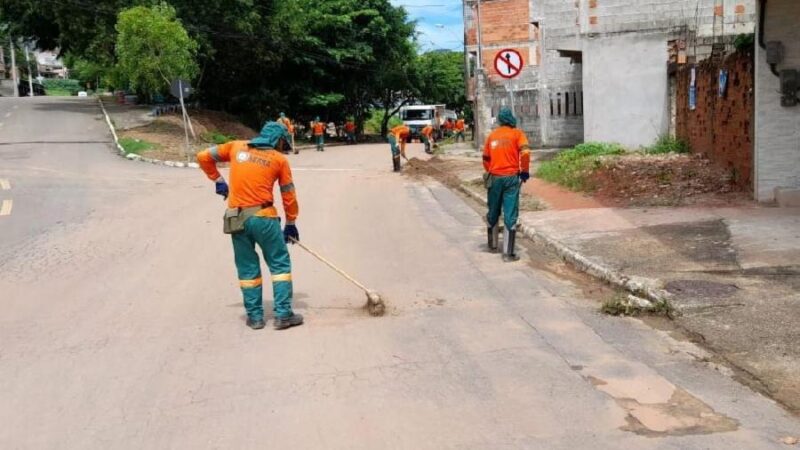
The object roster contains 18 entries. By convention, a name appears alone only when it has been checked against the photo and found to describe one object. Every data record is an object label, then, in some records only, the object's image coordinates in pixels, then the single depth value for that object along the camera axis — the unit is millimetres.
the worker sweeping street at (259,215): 6320
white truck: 48188
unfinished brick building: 17938
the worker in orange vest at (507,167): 9000
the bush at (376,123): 69625
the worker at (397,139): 20828
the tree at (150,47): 26266
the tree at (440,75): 57350
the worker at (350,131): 44938
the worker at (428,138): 29027
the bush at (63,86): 94000
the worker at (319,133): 32719
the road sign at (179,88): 23719
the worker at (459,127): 40469
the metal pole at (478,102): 26391
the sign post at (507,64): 15461
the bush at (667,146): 16391
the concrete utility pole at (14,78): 69094
